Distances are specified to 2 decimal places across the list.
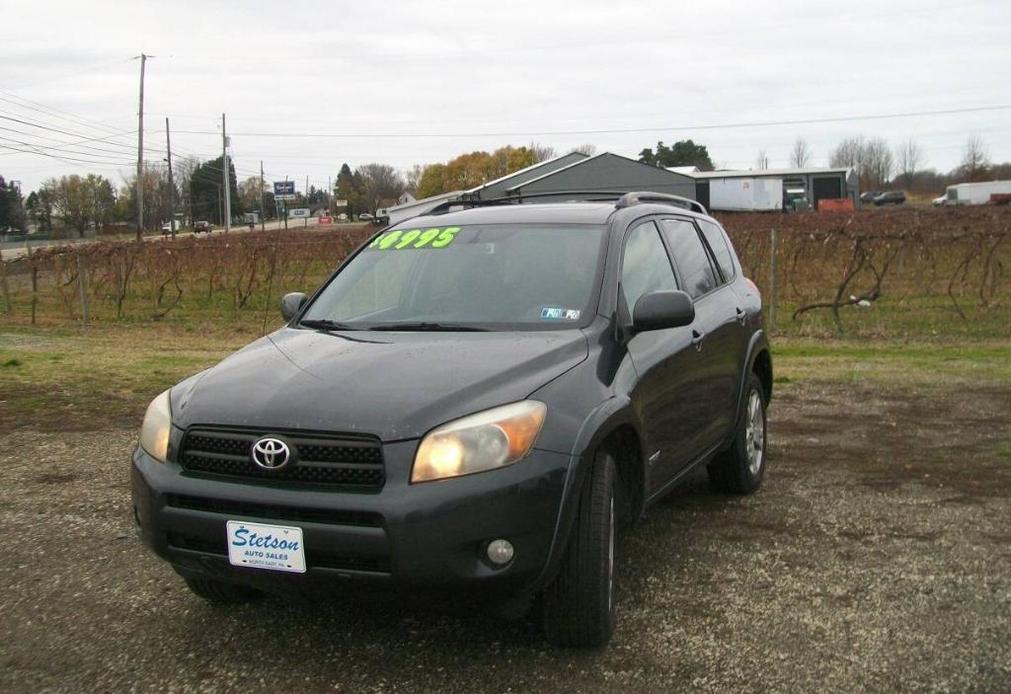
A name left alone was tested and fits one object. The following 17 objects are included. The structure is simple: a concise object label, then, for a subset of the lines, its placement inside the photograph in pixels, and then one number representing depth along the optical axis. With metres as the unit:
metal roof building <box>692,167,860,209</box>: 76.62
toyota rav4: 3.10
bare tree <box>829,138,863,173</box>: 126.94
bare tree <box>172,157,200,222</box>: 102.50
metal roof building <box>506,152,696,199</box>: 59.38
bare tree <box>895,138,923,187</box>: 127.94
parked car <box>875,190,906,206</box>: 90.81
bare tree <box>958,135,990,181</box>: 103.25
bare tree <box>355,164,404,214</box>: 112.00
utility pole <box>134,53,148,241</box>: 48.84
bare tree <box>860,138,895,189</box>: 125.94
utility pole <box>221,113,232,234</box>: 72.88
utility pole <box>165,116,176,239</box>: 63.08
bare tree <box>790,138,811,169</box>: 140.88
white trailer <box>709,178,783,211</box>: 68.62
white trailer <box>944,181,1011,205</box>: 84.38
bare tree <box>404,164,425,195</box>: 121.81
